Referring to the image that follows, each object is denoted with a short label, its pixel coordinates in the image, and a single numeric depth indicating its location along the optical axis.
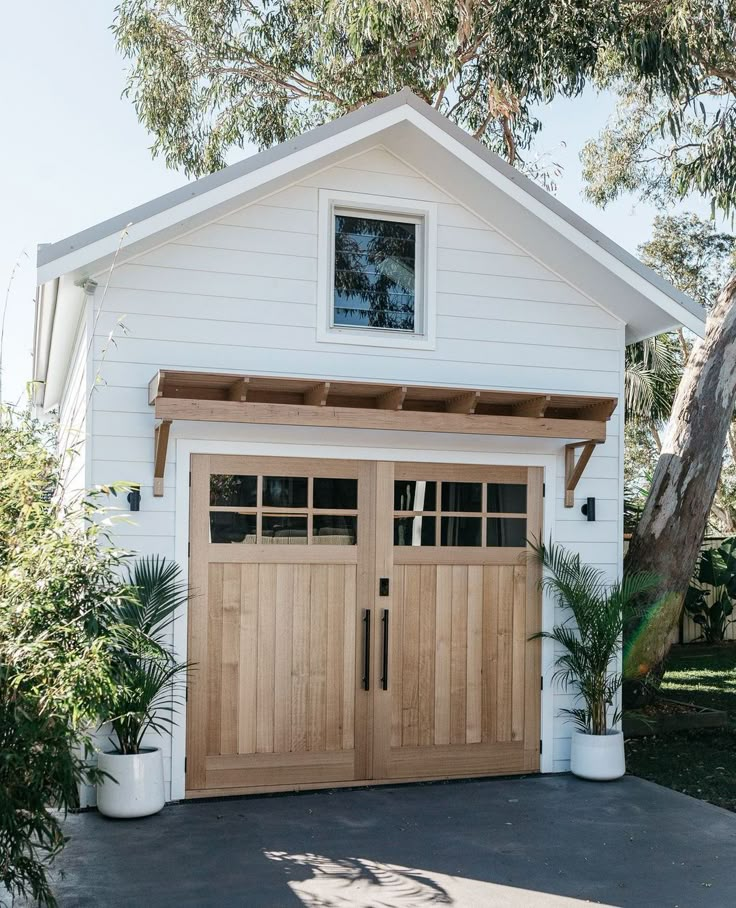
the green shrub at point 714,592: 14.48
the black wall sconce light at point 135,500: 6.89
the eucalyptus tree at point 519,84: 10.28
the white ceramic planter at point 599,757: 7.59
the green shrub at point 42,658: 4.24
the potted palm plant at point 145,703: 6.41
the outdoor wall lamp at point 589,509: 7.99
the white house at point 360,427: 6.99
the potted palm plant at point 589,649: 7.57
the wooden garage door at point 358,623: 7.15
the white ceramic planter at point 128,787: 6.42
